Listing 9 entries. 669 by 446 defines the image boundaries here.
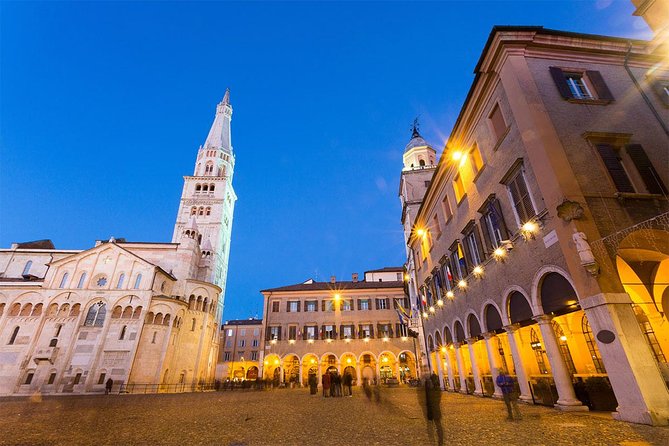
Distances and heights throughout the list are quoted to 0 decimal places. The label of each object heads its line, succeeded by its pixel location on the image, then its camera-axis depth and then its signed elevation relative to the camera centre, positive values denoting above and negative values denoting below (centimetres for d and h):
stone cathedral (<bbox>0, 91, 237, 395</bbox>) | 3394 +621
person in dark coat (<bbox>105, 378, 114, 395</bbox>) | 3175 -31
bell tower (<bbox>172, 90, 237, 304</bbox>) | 5888 +3408
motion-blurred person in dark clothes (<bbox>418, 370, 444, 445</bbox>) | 654 -43
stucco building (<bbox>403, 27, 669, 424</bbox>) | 852 +495
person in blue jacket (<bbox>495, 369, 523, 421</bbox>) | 874 -44
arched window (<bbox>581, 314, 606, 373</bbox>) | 1300 +108
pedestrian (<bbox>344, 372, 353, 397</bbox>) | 2237 -13
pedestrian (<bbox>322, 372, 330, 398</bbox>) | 2086 -22
